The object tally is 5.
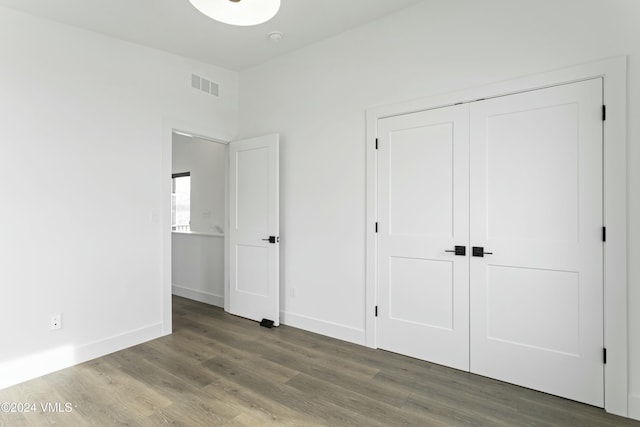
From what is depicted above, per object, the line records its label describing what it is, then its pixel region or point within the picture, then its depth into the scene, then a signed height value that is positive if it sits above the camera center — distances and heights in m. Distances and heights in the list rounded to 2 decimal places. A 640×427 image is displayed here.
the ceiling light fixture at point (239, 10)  1.63 +1.01
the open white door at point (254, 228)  3.65 -0.18
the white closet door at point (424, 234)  2.64 -0.19
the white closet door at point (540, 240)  2.17 -0.19
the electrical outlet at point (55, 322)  2.71 -0.90
